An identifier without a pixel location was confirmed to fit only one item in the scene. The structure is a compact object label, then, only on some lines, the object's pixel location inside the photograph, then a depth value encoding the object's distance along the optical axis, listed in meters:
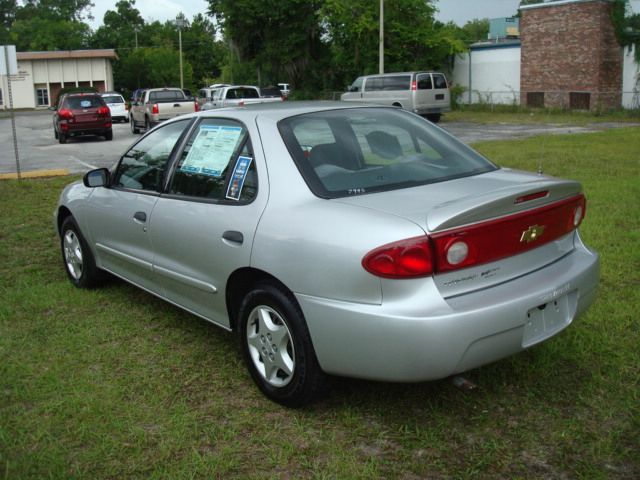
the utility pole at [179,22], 55.79
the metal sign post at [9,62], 12.66
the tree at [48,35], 82.94
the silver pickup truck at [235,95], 26.19
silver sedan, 3.12
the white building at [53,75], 64.56
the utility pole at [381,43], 31.62
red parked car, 23.03
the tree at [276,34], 41.81
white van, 27.62
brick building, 32.19
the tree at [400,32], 37.06
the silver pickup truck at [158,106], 25.39
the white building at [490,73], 36.47
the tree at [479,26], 83.69
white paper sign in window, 4.14
